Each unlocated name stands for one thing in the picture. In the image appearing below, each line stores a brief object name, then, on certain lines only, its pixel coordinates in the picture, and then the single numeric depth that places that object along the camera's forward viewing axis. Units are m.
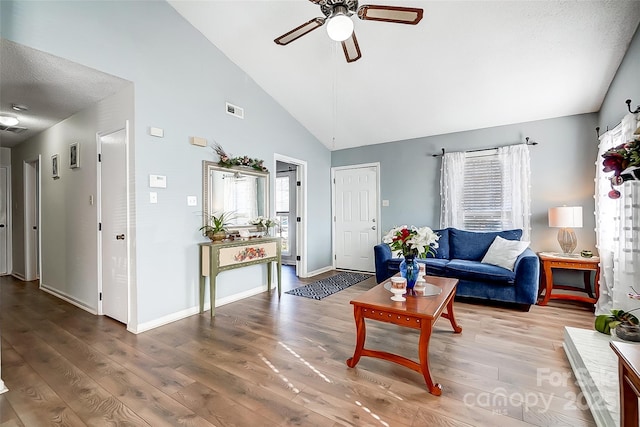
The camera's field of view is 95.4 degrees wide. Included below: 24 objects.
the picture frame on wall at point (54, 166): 3.95
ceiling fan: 1.97
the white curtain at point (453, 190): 4.50
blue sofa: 3.28
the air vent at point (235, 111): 3.76
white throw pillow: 3.55
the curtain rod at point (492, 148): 4.04
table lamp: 3.43
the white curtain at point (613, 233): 2.48
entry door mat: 4.06
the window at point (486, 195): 4.20
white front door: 5.40
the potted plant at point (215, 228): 3.37
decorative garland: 3.59
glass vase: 2.34
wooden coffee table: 1.85
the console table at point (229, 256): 3.21
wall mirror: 3.47
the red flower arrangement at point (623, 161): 1.62
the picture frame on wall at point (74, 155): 3.52
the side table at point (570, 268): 3.31
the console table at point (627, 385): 0.99
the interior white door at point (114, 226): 2.93
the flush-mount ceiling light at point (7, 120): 3.46
